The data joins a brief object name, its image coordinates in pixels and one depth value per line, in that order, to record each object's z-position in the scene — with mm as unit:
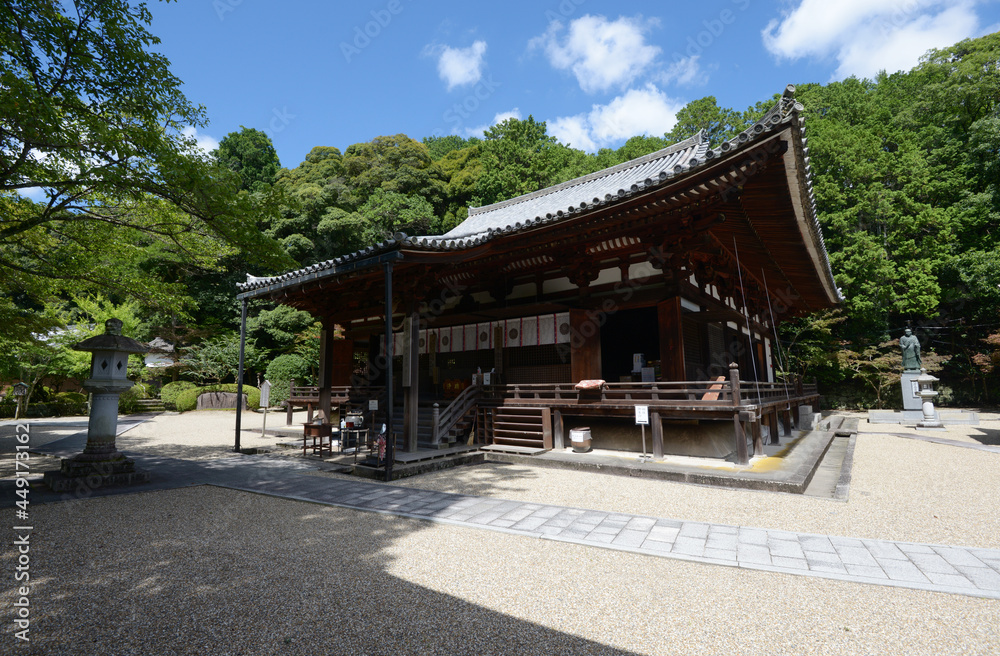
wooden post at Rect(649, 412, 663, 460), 8320
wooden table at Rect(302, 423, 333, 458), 9570
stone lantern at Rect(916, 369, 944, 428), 14516
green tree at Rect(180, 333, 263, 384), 24594
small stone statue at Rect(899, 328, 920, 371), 17016
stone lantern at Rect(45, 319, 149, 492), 6621
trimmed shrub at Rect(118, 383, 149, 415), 22203
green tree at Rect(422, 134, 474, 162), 47156
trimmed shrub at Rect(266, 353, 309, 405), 23484
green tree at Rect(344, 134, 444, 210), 31469
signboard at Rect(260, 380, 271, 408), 13125
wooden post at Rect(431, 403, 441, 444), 9383
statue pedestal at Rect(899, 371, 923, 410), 17109
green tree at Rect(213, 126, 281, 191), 37103
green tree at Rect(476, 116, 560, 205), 30578
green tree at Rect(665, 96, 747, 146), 32281
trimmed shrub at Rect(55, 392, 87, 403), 21891
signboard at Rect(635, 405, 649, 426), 7859
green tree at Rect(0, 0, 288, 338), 5691
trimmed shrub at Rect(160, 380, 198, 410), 23297
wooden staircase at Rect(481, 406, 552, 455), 9555
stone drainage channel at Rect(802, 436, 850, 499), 6304
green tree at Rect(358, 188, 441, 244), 28078
